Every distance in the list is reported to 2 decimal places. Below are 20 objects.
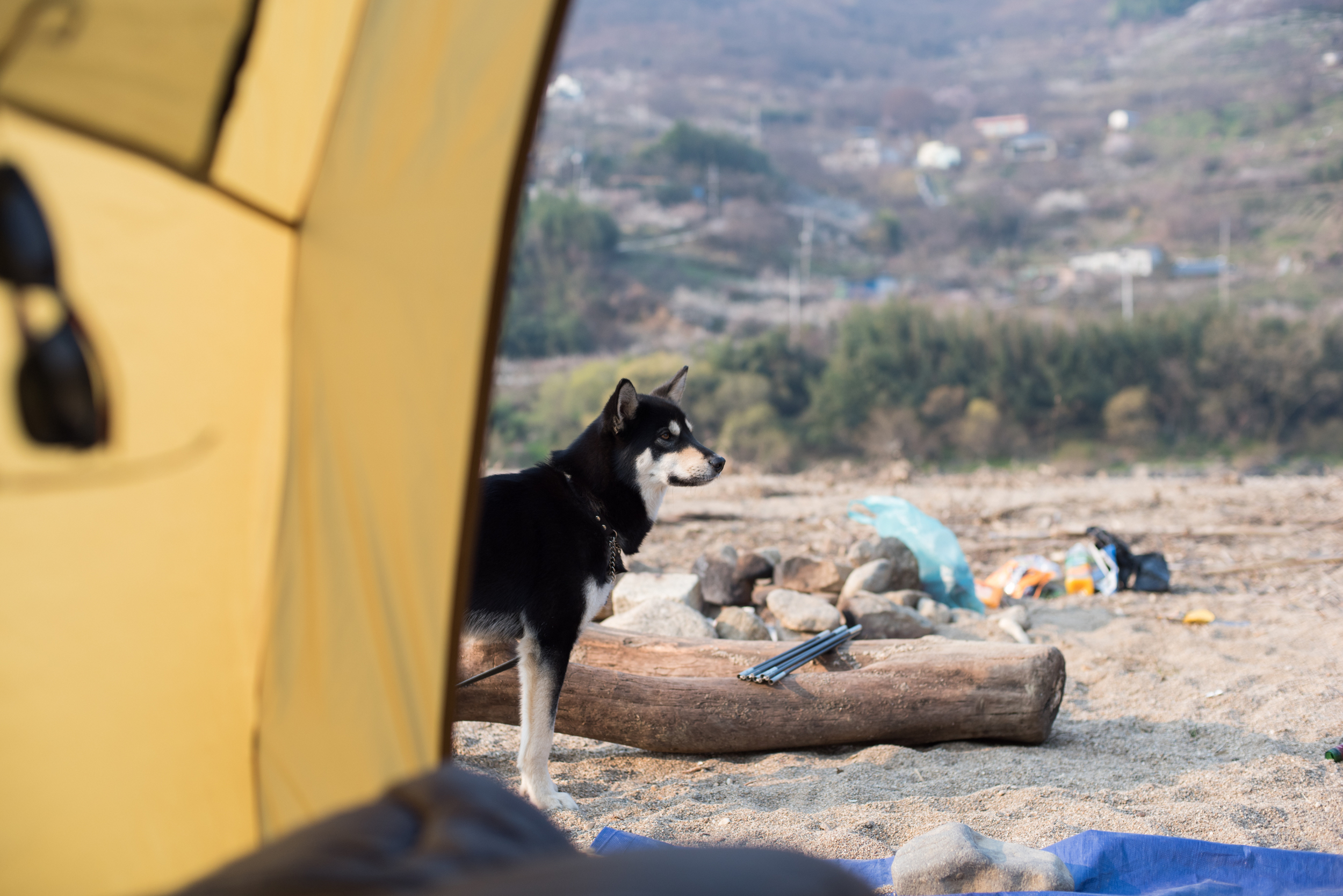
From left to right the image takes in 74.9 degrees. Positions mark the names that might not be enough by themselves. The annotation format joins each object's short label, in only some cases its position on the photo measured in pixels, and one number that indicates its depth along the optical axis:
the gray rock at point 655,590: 5.70
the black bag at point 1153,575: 6.74
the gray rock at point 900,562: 6.45
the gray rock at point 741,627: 5.23
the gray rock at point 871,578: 6.15
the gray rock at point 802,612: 5.35
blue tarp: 2.64
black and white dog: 3.64
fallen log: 3.94
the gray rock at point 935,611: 5.93
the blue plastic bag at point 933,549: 6.66
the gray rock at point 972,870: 2.57
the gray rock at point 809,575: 6.13
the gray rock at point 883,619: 5.23
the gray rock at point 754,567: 6.26
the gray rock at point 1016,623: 5.59
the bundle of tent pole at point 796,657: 3.96
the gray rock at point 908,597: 6.12
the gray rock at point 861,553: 6.58
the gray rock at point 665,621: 5.09
